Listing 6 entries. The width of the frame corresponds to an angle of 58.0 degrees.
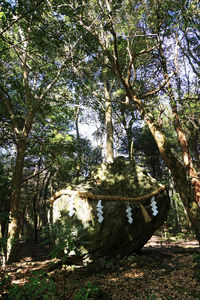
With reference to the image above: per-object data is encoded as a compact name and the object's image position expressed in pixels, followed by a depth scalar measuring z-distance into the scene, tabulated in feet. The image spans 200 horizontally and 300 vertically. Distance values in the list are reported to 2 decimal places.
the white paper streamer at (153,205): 14.11
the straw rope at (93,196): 14.07
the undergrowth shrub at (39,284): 6.26
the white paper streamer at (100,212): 13.03
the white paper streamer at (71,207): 13.06
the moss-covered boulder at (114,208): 13.67
